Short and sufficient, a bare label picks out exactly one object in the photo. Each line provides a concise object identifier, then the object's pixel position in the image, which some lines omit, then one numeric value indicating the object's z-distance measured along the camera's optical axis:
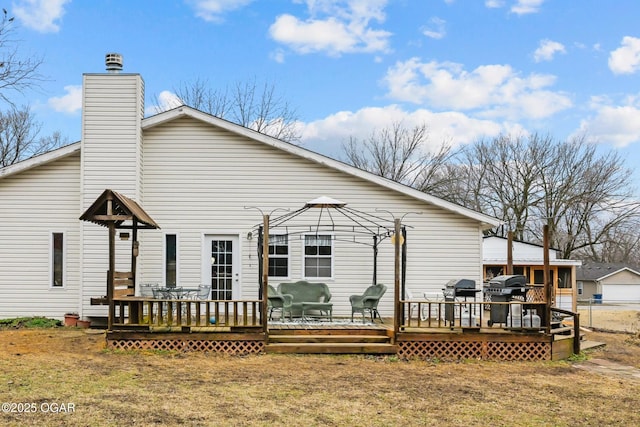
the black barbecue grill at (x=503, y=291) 11.38
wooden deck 11.00
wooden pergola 11.02
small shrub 13.69
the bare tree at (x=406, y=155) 35.91
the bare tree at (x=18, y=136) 34.34
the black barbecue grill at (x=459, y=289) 12.25
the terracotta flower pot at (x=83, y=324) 13.73
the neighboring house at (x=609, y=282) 50.44
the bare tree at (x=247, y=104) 33.44
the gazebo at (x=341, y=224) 14.30
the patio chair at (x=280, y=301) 12.20
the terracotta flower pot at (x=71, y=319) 13.87
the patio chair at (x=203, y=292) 13.38
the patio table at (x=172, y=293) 12.68
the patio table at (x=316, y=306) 12.38
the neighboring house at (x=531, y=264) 28.72
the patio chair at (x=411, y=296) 13.95
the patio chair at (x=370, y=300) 12.41
